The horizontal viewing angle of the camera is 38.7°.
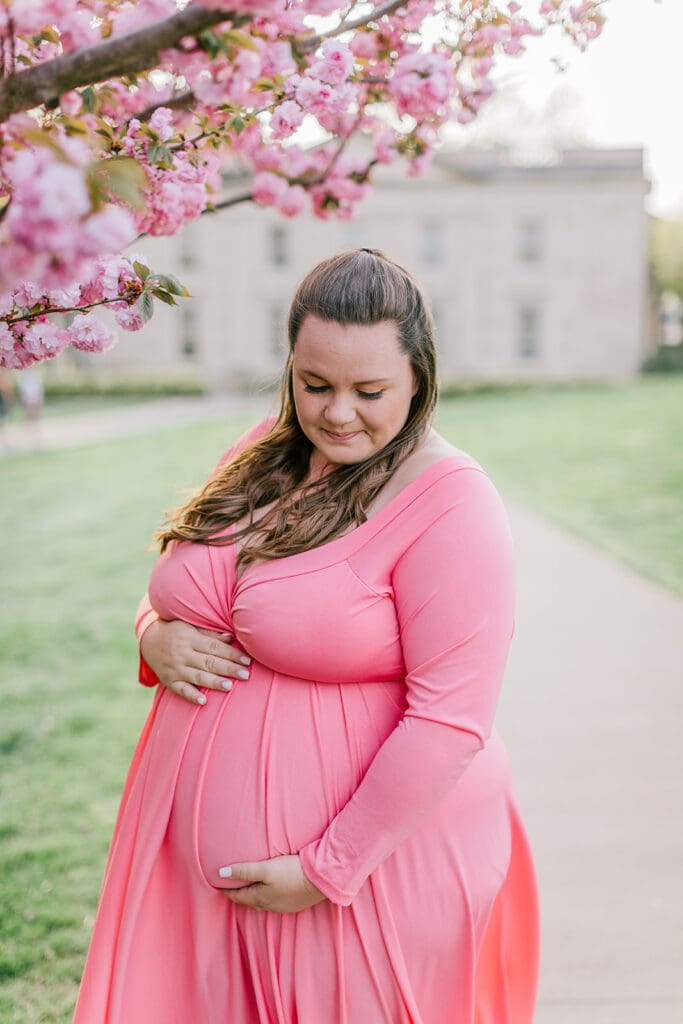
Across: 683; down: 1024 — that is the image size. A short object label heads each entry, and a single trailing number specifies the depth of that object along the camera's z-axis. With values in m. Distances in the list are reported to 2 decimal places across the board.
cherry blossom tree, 0.96
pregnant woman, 1.75
